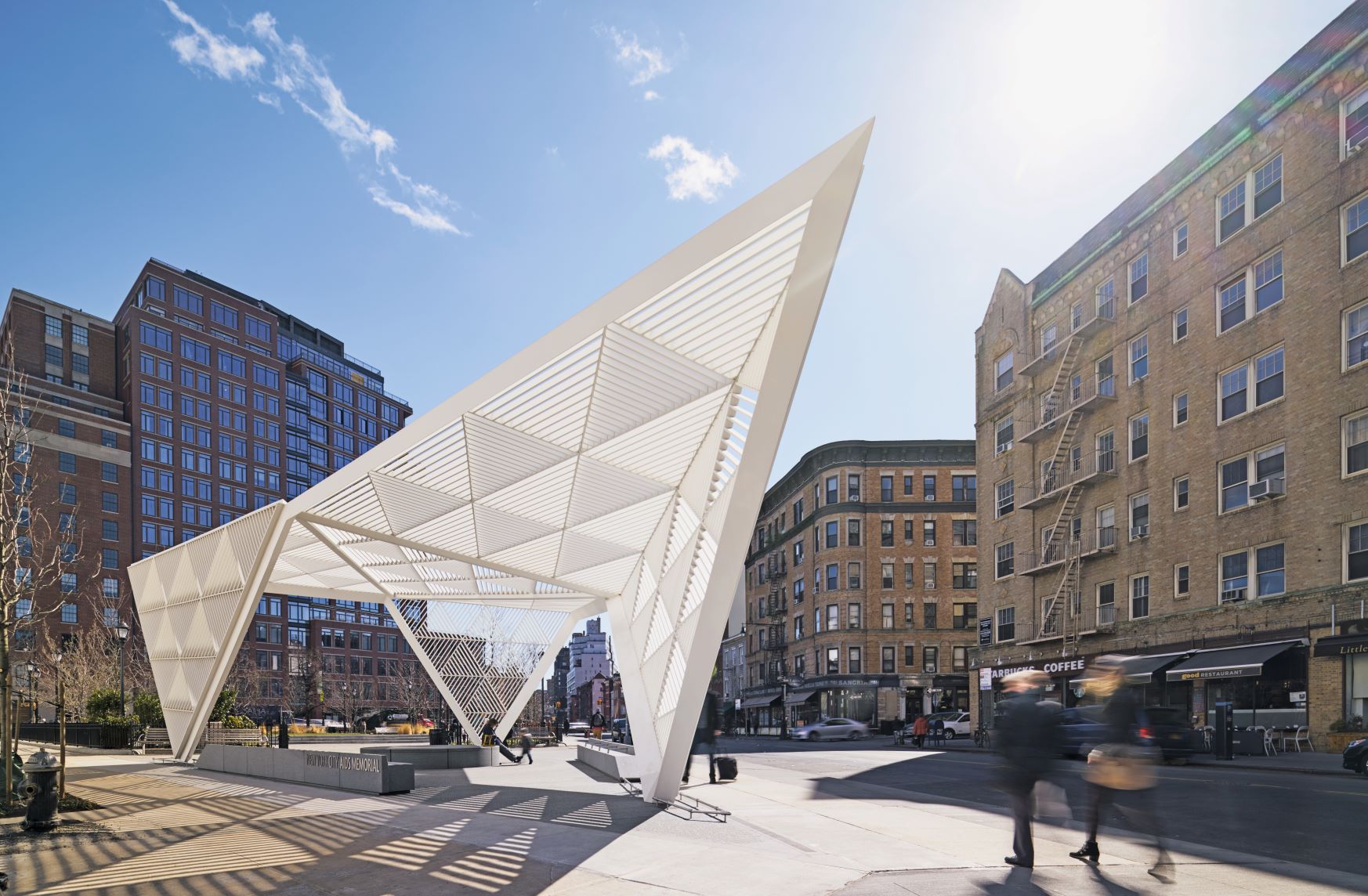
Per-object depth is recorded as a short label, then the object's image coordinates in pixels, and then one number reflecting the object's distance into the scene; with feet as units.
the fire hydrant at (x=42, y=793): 41.98
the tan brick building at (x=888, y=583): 210.38
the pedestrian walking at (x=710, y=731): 65.67
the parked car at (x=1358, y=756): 67.82
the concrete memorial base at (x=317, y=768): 57.00
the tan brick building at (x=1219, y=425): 82.99
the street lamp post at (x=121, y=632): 101.86
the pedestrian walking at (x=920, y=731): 124.06
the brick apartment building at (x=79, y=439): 260.83
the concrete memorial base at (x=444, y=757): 86.94
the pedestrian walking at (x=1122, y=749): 27.43
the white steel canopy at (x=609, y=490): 37.50
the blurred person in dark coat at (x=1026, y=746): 28.32
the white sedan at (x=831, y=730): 165.58
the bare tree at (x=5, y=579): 49.11
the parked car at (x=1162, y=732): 84.84
